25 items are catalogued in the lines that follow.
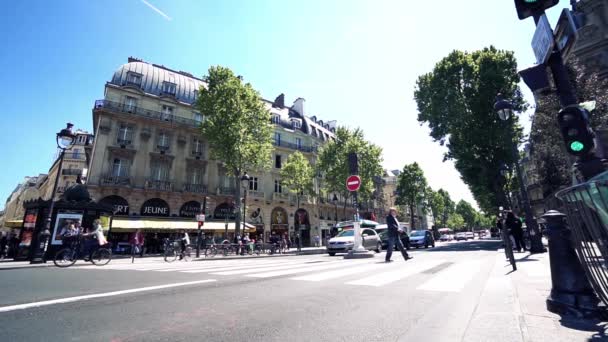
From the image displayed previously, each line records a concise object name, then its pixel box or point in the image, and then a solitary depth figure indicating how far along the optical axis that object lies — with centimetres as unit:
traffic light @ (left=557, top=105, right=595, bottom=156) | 302
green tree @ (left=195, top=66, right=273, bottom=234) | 2441
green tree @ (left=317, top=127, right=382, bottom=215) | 3506
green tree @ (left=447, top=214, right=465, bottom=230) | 9650
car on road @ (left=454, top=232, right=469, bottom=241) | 4719
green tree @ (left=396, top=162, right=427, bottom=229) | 5572
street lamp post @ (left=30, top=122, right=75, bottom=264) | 1244
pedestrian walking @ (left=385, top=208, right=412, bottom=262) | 862
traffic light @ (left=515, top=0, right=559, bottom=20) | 343
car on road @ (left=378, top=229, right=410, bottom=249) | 1945
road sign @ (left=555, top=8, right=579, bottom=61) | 316
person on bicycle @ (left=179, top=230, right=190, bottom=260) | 1542
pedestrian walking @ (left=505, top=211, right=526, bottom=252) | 1113
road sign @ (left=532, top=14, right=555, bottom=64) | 325
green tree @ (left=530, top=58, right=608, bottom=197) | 1297
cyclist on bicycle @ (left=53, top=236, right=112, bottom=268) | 1029
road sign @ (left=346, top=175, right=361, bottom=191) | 1104
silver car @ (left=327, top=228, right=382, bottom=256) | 1495
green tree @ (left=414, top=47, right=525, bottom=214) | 2459
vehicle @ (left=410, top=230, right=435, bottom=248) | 2247
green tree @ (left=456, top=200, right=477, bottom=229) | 10675
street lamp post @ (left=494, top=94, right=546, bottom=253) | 990
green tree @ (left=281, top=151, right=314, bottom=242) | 3272
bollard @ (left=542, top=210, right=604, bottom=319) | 244
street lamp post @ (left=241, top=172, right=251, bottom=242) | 1993
